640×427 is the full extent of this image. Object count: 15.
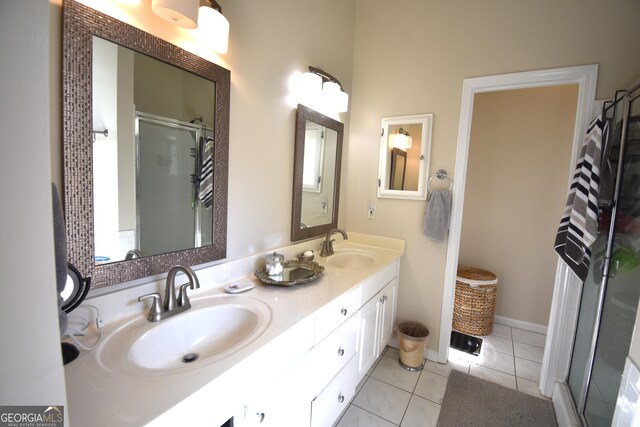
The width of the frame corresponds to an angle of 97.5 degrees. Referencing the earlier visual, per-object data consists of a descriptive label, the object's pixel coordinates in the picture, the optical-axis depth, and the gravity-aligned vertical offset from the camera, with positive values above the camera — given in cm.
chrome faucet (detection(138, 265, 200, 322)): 99 -45
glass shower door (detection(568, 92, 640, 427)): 132 -44
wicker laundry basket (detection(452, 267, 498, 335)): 249 -100
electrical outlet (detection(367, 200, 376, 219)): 236 -19
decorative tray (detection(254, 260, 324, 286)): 135 -48
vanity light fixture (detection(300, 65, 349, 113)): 175 +61
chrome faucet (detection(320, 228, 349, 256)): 203 -44
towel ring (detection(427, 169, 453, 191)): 203 +11
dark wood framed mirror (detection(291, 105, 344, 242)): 180 +7
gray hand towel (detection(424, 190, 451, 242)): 200 -17
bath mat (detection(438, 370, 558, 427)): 164 -132
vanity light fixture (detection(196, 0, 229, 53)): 108 +60
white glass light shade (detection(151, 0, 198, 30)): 91 +54
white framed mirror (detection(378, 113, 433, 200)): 212 +25
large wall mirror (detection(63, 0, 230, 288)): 84 +9
